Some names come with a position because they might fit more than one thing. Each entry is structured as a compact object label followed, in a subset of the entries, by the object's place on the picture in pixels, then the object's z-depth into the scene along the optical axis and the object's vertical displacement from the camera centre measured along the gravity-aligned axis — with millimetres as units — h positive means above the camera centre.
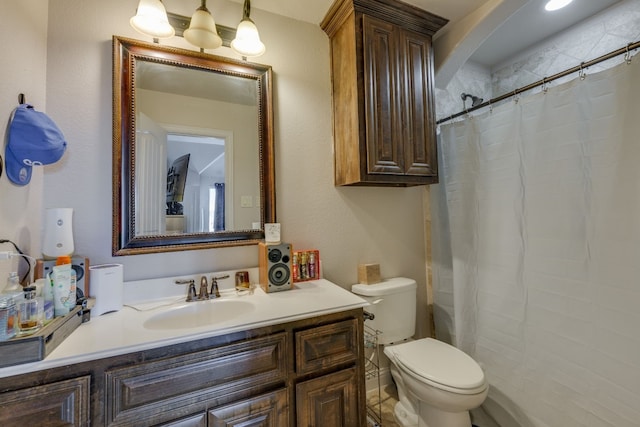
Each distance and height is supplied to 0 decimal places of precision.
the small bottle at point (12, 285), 796 -165
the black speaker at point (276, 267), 1312 -217
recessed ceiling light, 1637 +1312
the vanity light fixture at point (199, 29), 1153 +910
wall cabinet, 1457 +736
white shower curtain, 1092 -167
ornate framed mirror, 1226 +382
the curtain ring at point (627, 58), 1064 +625
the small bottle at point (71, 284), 908 -192
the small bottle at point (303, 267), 1492 -247
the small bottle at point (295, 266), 1474 -239
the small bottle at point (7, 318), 700 -233
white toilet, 1217 -738
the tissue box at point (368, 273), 1689 -336
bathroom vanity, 735 -457
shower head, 1962 +889
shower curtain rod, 1062 +662
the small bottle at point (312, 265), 1516 -244
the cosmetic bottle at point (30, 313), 748 -239
